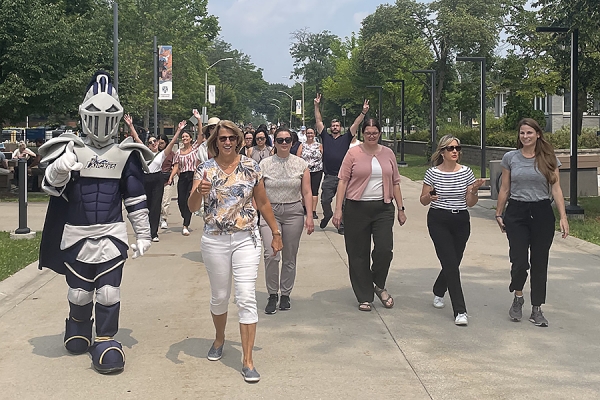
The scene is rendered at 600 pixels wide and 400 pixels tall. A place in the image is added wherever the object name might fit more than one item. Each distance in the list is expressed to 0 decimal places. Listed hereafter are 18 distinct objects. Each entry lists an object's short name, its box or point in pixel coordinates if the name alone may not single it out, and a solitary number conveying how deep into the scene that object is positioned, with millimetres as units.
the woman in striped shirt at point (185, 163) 11680
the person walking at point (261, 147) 10953
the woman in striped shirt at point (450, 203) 6953
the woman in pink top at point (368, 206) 7262
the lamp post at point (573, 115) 14273
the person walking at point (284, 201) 7219
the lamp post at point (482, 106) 22516
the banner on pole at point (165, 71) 32688
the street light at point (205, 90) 61031
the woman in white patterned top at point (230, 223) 5332
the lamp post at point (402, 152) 34769
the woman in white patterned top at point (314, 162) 13375
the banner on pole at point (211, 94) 57291
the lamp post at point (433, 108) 30042
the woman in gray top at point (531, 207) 6762
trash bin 16570
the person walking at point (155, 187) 11438
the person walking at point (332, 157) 12055
